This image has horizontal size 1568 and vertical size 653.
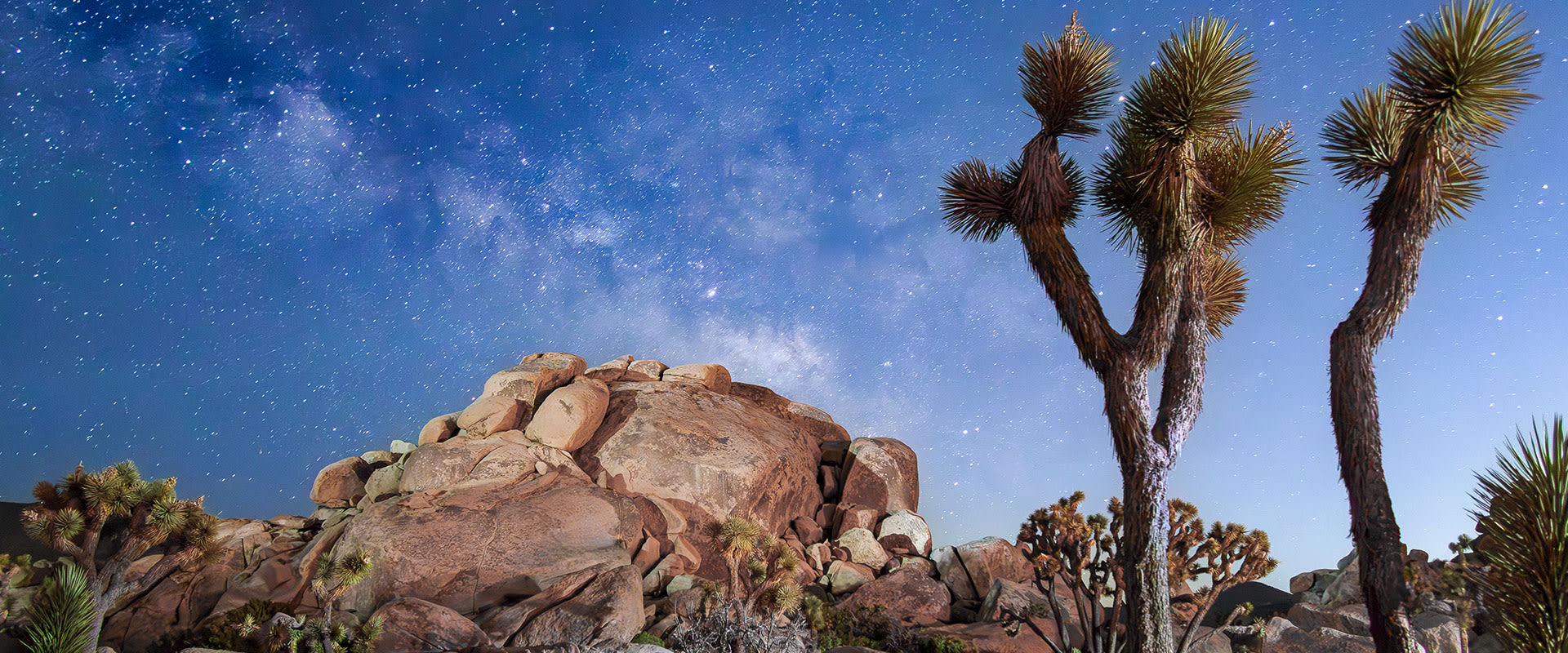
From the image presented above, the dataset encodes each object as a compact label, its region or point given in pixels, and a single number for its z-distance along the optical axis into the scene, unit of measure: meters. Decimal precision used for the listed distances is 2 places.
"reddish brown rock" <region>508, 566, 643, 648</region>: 11.37
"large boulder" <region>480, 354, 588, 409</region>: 19.05
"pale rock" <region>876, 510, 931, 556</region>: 18.67
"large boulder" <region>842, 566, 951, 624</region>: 15.11
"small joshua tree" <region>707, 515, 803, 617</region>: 11.27
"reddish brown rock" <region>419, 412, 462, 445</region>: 18.47
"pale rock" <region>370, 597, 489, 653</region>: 10.59
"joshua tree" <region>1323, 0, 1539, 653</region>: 7.59
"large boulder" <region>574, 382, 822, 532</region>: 17.88
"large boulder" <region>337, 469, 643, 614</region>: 14.15
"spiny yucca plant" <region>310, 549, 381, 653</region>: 8.75
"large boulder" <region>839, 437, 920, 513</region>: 19.98
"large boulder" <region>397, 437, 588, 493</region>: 16.36
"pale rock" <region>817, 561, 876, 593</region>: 16.22
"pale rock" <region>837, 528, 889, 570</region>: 17.62
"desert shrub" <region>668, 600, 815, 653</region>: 10.68
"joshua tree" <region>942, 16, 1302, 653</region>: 9.63
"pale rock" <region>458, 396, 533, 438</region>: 18.14
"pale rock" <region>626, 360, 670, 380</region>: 22.02
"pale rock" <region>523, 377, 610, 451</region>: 18.12
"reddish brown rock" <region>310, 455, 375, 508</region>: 18.81
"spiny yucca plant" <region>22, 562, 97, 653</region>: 9.41
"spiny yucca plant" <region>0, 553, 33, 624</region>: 8.92
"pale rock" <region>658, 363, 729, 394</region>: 21.67
